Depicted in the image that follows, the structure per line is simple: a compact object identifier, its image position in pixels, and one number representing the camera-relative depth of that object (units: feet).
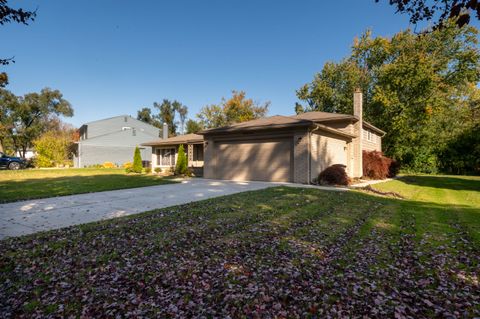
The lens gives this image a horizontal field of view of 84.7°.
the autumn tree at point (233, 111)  123.34
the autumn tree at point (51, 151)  95.09
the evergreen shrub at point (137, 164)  71.92
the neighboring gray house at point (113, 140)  102.27
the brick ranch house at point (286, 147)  42.09
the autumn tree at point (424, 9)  11.43
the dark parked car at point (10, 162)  81.66
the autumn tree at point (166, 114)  186.70
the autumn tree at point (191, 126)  146.00
